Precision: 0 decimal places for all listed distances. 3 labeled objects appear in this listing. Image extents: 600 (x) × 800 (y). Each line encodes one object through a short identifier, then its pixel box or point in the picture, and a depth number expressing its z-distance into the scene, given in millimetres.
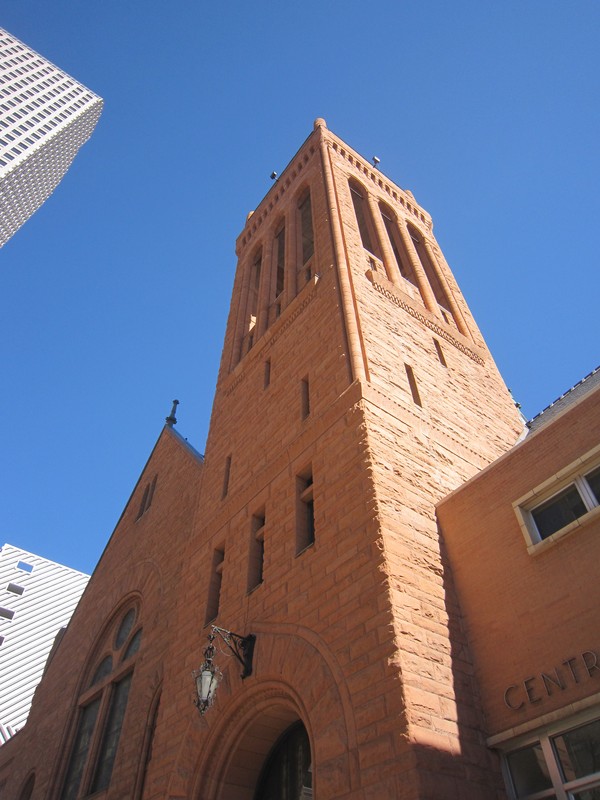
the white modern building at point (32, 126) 72375
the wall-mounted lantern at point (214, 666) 7693
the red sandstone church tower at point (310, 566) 6562
